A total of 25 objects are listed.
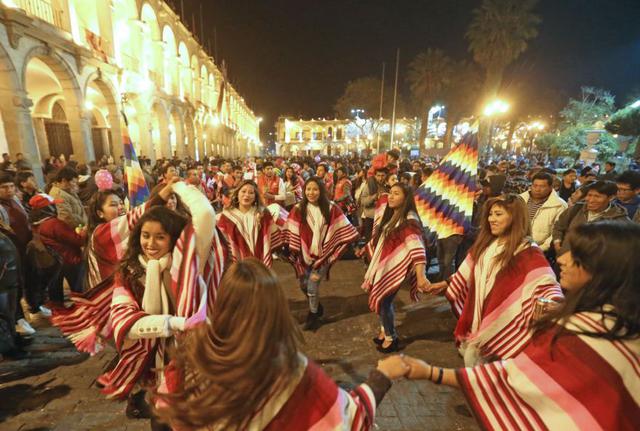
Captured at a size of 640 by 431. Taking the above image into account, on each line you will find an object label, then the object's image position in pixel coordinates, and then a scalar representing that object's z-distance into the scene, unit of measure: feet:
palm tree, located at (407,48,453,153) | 121.19
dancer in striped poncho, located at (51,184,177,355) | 8.36
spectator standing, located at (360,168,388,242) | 23.45
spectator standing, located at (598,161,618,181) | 30.00
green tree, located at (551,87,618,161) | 78.12
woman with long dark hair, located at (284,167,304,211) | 29.01
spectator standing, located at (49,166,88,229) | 14.42
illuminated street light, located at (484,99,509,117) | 38.85
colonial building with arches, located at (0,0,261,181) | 34.68
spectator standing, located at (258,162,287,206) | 25.27
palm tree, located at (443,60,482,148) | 126.82
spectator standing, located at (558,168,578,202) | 24.20
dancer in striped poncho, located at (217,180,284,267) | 13.74
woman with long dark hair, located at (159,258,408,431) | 3.99
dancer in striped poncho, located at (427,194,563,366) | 8.07
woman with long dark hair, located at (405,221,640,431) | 4.40
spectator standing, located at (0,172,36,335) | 14.17
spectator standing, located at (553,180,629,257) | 12.84
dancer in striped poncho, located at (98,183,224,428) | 6.84
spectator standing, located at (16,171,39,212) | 19.15
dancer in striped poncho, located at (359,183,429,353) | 11.94
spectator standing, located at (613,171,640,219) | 15.43
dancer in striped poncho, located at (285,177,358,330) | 15.03
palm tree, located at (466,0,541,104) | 89.15
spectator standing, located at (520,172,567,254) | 15.25
